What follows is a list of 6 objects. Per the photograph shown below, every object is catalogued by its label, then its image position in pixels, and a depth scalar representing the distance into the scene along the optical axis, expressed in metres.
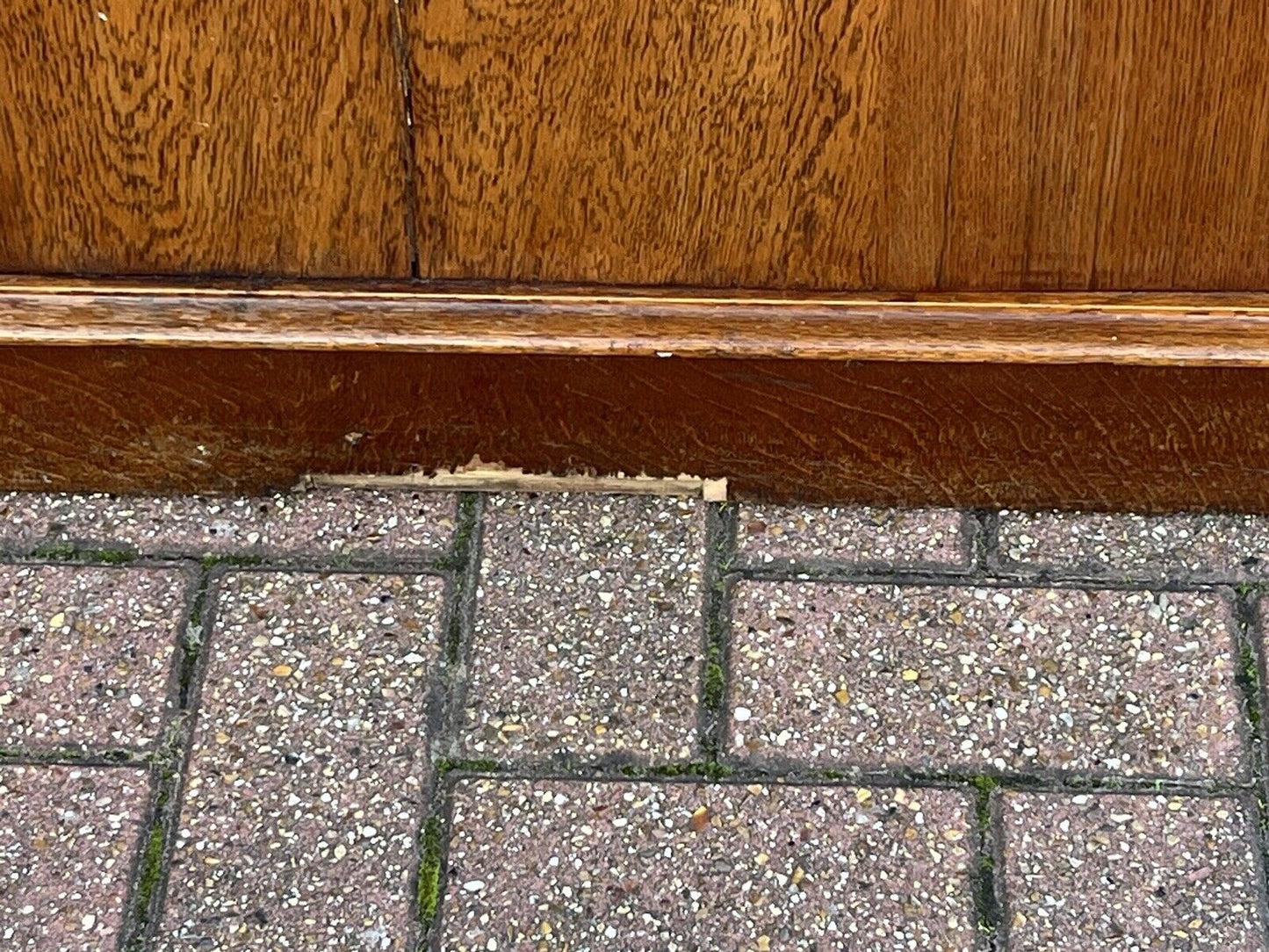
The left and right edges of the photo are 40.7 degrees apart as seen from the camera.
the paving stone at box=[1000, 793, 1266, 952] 0.64
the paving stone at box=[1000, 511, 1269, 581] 0.75
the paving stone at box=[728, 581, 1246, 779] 0.69
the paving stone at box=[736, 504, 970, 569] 0.76
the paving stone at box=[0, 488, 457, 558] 0.76
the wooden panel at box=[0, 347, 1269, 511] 0.71
